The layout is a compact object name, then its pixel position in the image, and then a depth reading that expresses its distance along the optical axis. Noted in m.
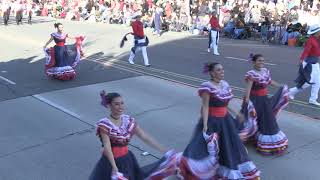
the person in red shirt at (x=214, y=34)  17.95
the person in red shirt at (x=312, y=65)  10.18
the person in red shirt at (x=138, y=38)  15.89
